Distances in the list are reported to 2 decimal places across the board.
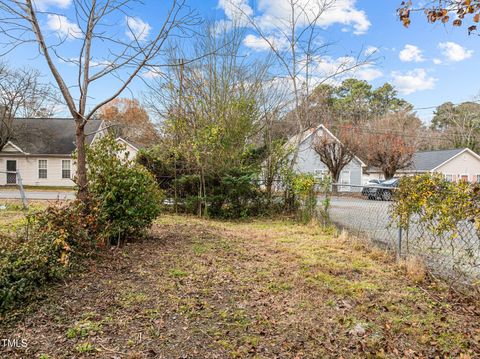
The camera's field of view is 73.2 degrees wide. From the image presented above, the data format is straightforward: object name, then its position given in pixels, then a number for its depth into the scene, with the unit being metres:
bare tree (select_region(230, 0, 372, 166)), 10.92
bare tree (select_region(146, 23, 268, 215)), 9.44
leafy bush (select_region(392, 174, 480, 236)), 3.39
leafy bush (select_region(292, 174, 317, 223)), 8.28
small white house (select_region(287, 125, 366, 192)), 22.82
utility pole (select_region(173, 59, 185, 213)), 9.87
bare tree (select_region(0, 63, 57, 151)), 17.84
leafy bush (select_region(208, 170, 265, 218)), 9.45
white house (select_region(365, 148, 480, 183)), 24.67
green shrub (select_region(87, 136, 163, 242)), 4.89
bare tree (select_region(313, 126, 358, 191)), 20.03
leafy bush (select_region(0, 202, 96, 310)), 3.03
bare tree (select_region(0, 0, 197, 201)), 4.68
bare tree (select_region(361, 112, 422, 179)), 21.70
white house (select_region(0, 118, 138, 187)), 20.20
